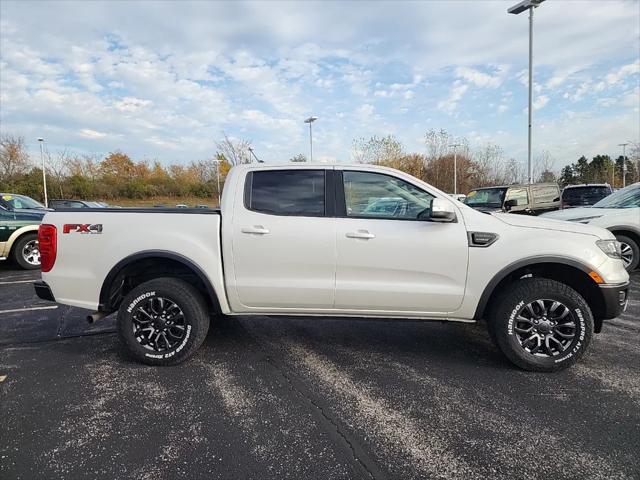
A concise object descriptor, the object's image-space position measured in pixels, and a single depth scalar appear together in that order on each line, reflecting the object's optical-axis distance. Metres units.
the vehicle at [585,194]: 14.84
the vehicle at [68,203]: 16.89
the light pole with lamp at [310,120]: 28.92
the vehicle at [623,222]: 7.66
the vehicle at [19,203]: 9.26
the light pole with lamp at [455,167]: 33.78
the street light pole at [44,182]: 38.47
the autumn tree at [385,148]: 35.56
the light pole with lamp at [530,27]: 14.65
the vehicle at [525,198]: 13.14
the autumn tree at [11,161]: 37.72
